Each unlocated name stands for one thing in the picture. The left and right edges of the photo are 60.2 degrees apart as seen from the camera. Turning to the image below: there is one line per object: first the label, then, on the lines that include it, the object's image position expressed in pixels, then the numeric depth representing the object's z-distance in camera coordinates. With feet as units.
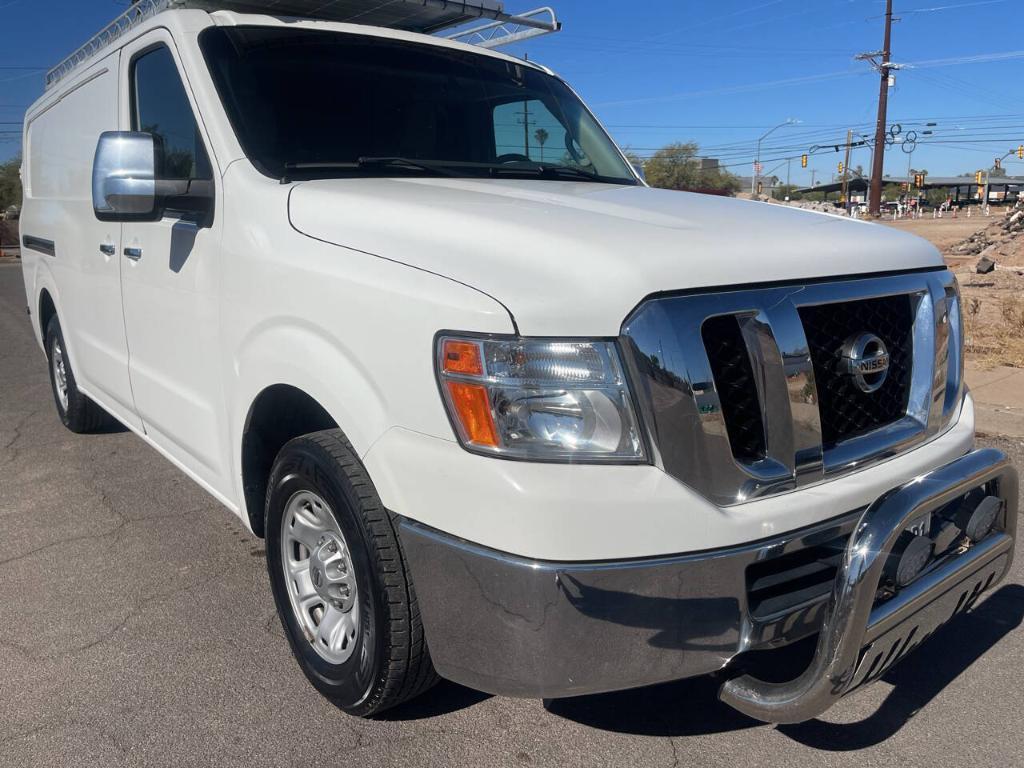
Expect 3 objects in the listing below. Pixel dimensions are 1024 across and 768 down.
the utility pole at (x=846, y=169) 237.86
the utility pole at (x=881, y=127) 136.98
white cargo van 6.35
